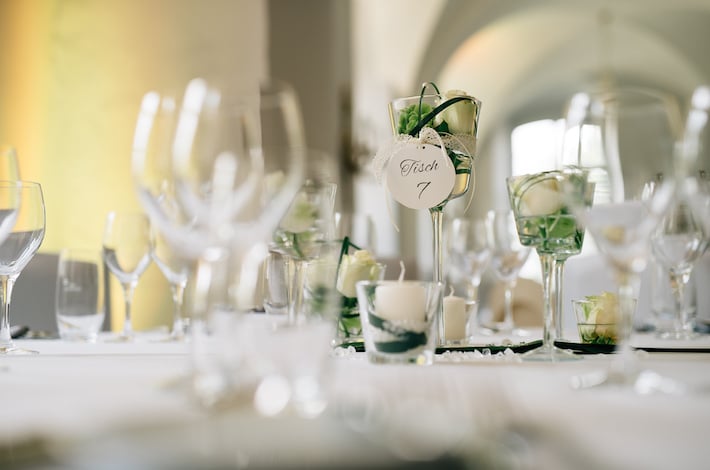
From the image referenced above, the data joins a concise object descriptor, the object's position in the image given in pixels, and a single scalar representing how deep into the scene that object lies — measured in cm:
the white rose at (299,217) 83
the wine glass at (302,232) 80
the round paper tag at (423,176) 86
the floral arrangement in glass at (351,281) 90
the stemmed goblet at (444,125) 85
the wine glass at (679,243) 117
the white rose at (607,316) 93
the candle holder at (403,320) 69
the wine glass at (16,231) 86
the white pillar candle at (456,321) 97
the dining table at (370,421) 34
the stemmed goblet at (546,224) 81
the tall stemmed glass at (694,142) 55
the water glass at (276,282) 74
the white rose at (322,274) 55
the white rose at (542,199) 82
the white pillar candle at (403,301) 69
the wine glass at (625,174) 54
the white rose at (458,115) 85
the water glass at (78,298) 125
